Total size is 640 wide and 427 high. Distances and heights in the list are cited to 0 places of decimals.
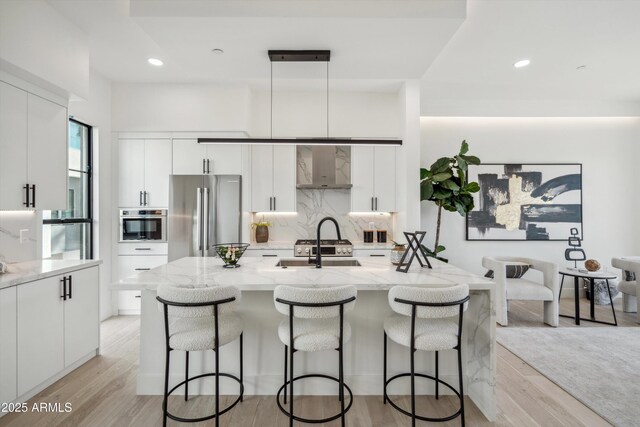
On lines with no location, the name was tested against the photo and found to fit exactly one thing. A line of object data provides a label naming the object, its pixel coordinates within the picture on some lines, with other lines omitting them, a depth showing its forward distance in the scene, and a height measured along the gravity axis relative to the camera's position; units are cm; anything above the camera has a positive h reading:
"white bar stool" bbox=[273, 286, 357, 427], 180 -62
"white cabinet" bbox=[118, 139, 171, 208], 421 +57
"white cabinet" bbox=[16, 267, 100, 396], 224 -94
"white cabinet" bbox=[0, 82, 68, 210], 243 +54
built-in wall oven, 417 -21
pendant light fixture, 278 +71
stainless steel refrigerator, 414 -4
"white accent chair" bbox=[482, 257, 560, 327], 374 -98
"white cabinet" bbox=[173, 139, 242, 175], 421 +79
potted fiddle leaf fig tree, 416 +37
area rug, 229 -143
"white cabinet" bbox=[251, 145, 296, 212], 448 +56
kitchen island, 231 -111
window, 352 -4
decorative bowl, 255 -36
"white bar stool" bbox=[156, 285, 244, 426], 182 -71
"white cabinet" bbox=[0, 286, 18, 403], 208 -95
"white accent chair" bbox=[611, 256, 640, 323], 386 -95
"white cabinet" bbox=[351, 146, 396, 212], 451 +51
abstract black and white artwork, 499 +19
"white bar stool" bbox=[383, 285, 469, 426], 183 -64
